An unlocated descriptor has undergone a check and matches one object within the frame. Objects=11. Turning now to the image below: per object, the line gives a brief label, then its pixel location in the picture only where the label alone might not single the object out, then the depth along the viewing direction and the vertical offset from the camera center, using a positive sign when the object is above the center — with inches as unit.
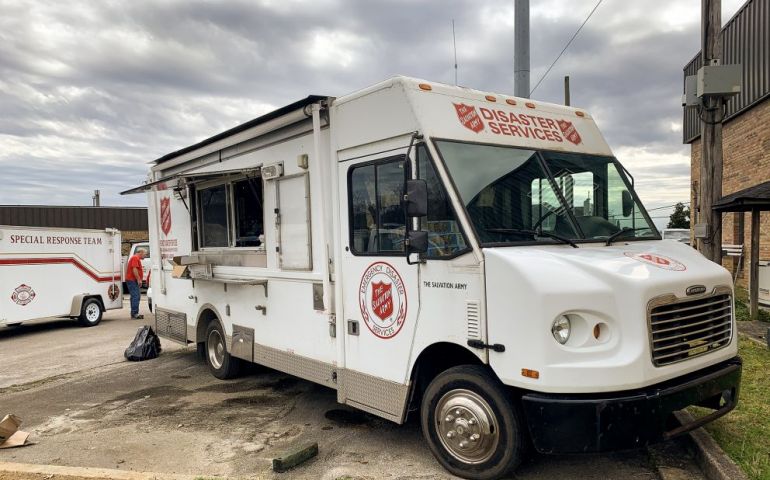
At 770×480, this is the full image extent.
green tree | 1376.7 -12.6
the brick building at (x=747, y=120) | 533.0 +89.9
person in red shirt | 553.3 -50.9
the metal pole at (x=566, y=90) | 776.4 +169.7
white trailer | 454.6 -37.9
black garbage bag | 341.1 -71.4
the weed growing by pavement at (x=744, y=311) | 361.1 -68.1
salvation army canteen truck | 137.5 -17.3
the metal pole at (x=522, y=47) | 303.1 +89.0
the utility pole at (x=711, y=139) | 325.7 +41.3
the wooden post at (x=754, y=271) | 361.1 -38.0
